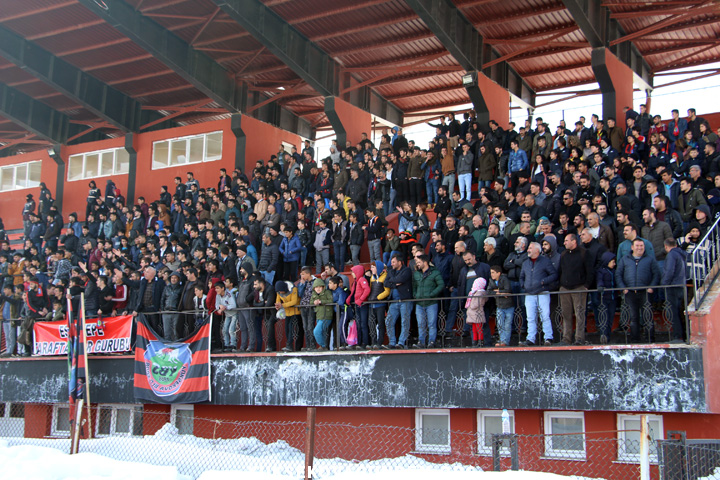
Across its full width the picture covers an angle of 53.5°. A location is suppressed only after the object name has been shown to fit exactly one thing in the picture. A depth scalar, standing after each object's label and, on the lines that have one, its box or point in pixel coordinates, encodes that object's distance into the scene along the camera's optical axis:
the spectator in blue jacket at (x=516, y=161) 15.83
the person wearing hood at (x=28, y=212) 24.50
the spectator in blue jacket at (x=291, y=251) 15.93
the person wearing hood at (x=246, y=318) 14.02
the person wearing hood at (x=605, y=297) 10.51
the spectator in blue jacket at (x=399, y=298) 12.20
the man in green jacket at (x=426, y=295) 11.95
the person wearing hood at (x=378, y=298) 12.49
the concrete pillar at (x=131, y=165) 26.53
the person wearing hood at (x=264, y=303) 13.86
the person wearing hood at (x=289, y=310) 13.51
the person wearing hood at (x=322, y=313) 13.17
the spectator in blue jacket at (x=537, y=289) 10.76
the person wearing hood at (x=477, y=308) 11.36
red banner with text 15.68
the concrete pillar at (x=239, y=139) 24.31
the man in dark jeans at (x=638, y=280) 10.16
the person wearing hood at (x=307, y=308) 13.39
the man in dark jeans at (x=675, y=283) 9.81
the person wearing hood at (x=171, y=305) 15.02
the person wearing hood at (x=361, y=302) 12.66
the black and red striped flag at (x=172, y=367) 14.35
